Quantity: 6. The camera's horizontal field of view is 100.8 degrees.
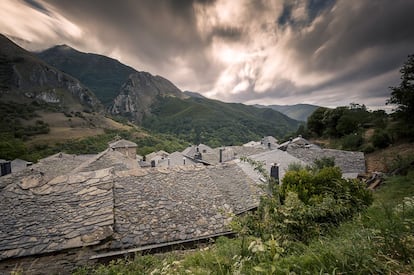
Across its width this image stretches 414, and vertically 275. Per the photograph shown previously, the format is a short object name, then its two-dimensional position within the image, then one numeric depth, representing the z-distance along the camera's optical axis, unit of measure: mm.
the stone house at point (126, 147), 33688
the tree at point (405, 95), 16188
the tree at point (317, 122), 42531
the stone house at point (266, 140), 48456
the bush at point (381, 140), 20350
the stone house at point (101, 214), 3854
